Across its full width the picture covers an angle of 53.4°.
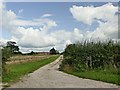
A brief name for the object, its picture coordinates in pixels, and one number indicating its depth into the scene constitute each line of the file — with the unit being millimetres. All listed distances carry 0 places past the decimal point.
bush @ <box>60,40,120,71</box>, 10742
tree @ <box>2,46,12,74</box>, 7728
